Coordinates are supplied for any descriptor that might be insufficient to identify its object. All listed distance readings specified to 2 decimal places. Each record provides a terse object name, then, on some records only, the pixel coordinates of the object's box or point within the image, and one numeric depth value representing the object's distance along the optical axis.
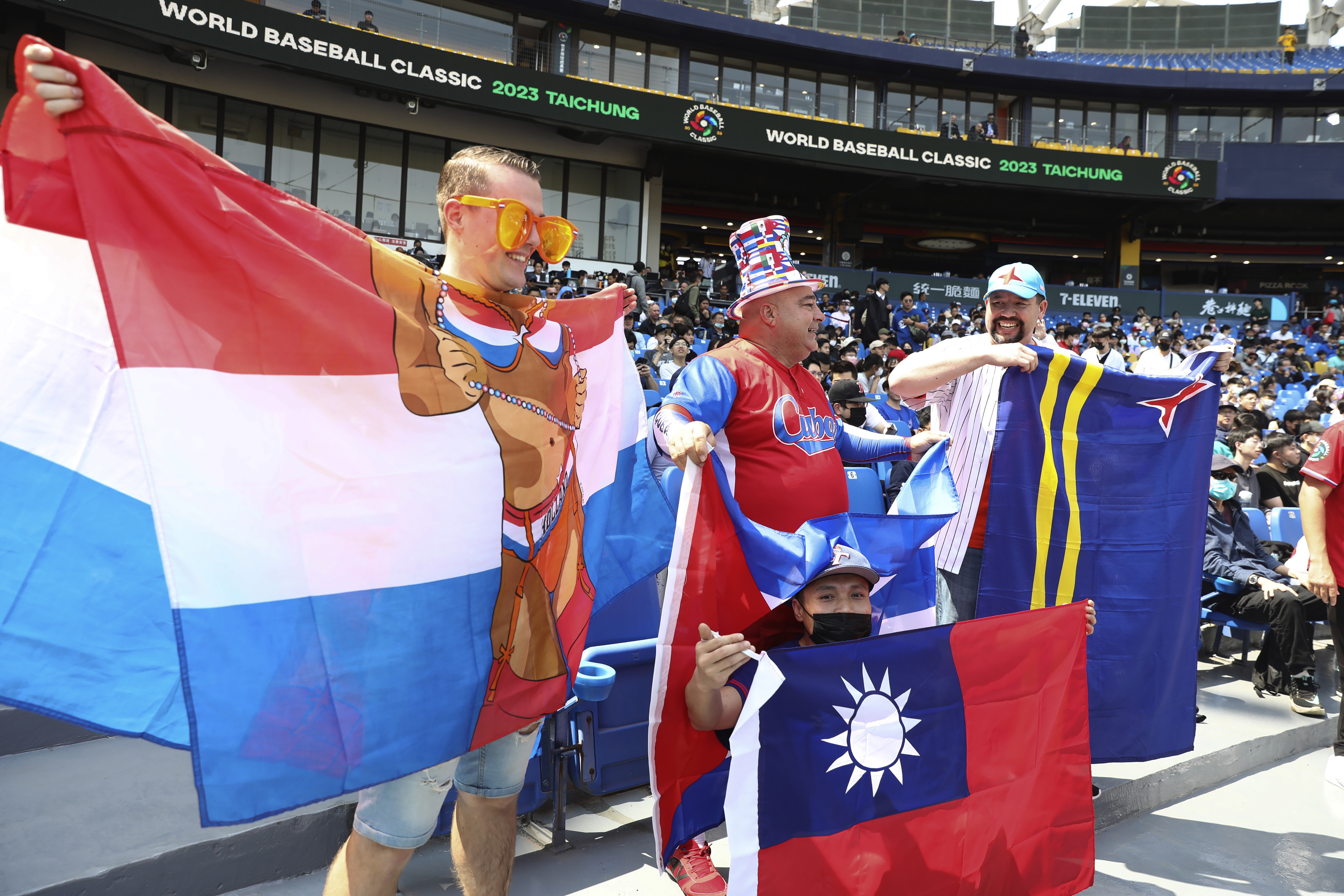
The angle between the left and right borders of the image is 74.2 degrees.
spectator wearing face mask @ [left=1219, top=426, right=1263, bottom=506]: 7.06
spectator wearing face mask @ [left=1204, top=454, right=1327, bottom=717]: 4.86
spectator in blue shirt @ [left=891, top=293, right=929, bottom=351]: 15.26
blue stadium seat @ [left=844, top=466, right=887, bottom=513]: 5.36
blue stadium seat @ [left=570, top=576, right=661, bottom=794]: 2.97
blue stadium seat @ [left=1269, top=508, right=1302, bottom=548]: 6.55
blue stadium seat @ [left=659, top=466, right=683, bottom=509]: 3.93
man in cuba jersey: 2.48
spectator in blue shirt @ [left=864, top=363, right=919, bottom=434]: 6.83
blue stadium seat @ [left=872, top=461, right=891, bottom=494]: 6.92
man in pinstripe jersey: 2.93
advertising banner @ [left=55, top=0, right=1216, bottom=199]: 15.42
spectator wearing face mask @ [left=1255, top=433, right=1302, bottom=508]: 7.26
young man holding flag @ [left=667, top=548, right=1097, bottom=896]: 2.05
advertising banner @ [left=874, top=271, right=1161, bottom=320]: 23.66
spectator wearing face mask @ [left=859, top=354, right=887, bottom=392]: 9.45
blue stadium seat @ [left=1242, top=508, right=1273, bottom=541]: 6.50
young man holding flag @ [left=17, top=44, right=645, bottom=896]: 1.82
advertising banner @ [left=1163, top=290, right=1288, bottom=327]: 23.61
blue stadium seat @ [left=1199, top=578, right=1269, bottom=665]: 5.20
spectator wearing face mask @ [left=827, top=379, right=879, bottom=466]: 6.76
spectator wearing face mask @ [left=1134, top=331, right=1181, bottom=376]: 12.13
